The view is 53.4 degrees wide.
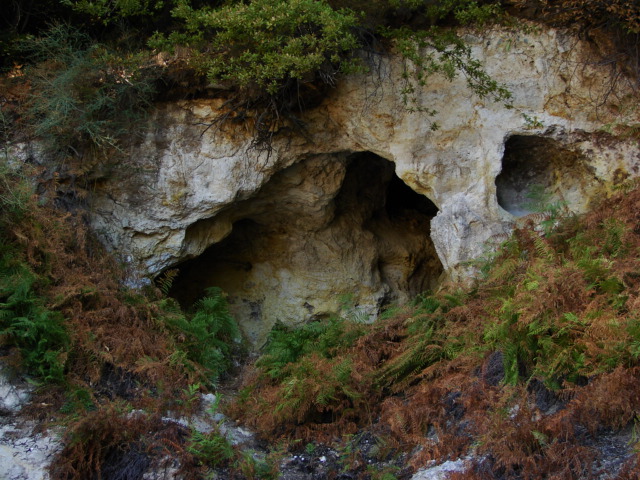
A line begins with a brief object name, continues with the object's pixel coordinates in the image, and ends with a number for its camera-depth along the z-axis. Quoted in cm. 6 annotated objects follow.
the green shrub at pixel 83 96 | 731
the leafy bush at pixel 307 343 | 662
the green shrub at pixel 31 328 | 581
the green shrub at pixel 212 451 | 496
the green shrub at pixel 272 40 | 637
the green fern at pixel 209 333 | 699
